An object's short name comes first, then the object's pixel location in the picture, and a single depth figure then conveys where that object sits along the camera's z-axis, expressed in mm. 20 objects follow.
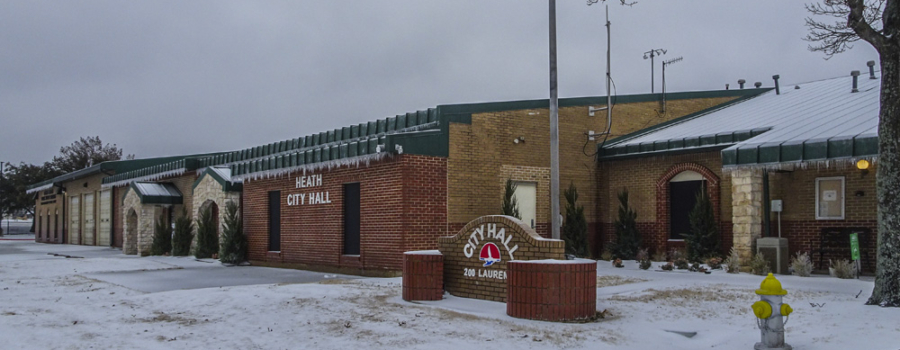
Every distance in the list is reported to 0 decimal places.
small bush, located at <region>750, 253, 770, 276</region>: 15836
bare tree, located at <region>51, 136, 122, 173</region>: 67475
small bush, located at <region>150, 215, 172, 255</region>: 28781
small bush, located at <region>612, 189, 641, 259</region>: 20578
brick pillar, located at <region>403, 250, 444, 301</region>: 11781
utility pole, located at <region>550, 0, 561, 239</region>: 15477
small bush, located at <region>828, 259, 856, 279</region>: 15055
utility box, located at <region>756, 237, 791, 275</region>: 16031
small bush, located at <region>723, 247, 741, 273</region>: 16547
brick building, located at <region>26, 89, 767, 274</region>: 17172
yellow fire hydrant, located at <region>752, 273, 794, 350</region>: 8180
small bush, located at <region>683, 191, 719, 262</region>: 18656
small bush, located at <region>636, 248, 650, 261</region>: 19138
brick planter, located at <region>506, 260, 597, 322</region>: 9773
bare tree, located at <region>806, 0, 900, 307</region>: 10875
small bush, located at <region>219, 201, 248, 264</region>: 22938
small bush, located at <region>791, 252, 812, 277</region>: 15500
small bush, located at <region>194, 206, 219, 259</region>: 25328
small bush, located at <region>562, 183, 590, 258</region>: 20188
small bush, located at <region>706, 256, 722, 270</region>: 17312
